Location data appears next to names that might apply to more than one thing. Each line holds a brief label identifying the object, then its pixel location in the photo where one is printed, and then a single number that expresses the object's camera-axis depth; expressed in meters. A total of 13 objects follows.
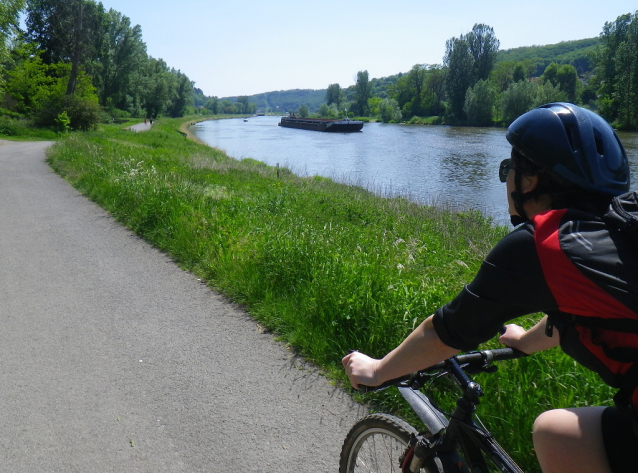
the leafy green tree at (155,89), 74.19
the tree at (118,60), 63.38
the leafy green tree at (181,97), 102.56
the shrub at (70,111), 39.81
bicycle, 1.59
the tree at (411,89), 95.40
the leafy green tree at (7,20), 33.22
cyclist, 1.16
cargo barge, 69.38
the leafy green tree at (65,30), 46.19
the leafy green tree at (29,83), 41.91
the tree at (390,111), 97.22
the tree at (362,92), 137.38
